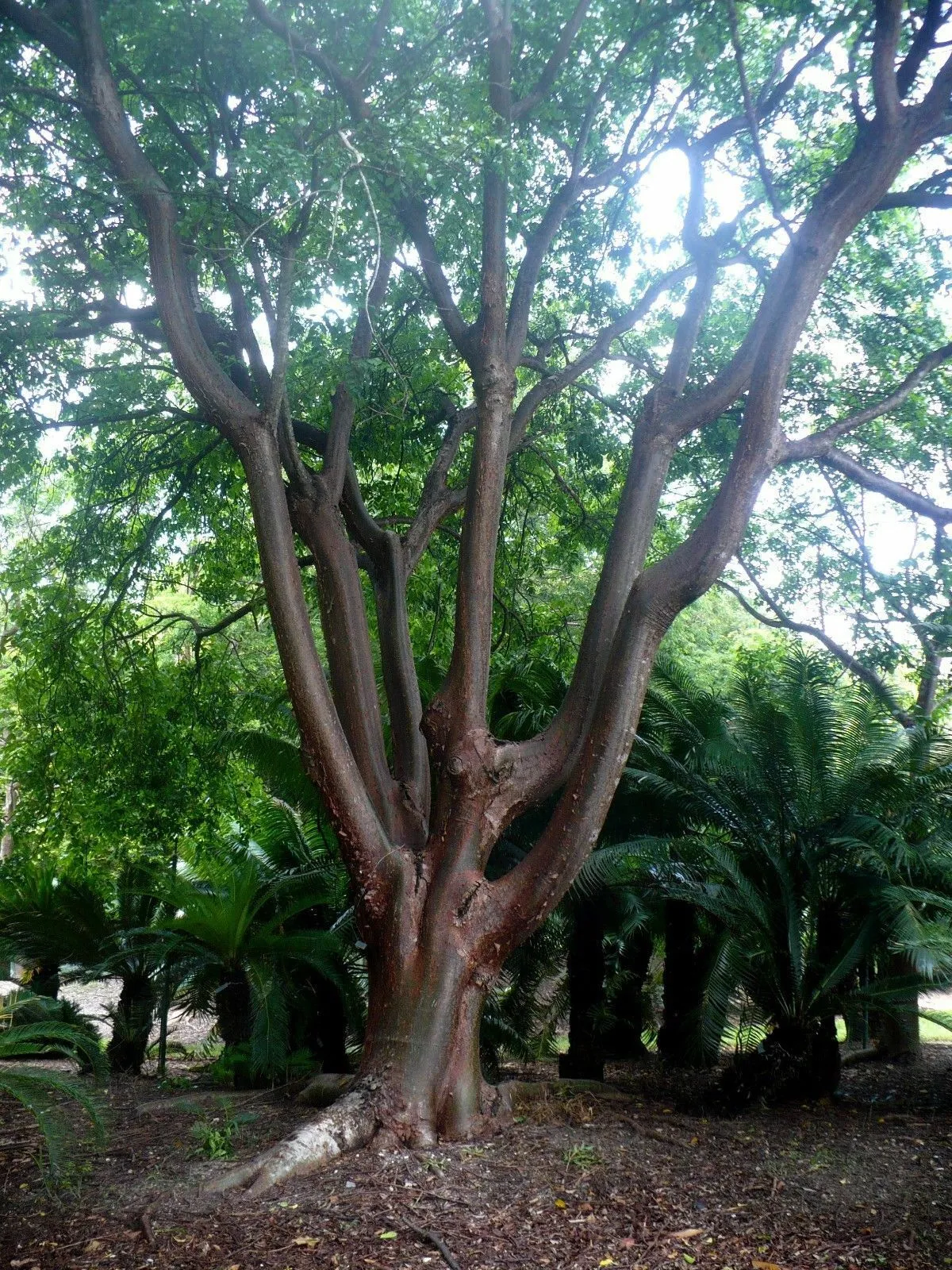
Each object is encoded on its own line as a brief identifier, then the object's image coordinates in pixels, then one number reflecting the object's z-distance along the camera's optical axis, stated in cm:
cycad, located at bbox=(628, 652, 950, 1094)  680
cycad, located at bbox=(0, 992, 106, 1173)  453
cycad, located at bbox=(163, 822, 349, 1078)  777
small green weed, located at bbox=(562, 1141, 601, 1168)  519
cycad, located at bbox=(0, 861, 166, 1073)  894
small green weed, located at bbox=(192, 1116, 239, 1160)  549
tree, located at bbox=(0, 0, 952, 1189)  605
